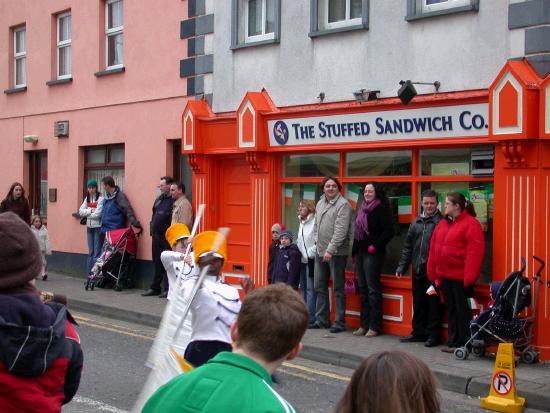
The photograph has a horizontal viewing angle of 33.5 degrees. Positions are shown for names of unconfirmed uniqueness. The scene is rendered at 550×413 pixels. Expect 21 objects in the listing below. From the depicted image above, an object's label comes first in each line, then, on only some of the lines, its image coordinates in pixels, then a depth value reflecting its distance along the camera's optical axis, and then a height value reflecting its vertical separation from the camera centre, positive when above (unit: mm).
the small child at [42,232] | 17875 -929
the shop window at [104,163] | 18016 +460
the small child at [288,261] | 12797 -1052
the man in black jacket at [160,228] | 15750 -734
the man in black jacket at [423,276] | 11211 -1106
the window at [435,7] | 11133 +2269
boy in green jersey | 2654 -542
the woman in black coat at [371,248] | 11758 -804
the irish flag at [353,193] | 12836 -93
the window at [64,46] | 19578 +2997
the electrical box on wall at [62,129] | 19266 +1194
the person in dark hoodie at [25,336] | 3328 -553
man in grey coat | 12242 -810
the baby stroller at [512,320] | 9883 -1451
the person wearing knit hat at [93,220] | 17406 -665
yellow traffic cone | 8391 -1854
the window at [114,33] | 17969 +3012
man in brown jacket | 15375 -358
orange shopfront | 10312 +332
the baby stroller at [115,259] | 16672 -1353
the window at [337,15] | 12654 +2442
